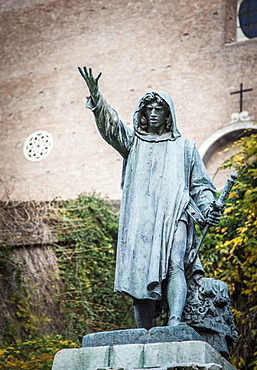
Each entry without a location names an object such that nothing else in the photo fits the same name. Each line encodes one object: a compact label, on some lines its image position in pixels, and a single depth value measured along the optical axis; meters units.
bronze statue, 8.98
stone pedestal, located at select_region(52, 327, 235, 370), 7.83
